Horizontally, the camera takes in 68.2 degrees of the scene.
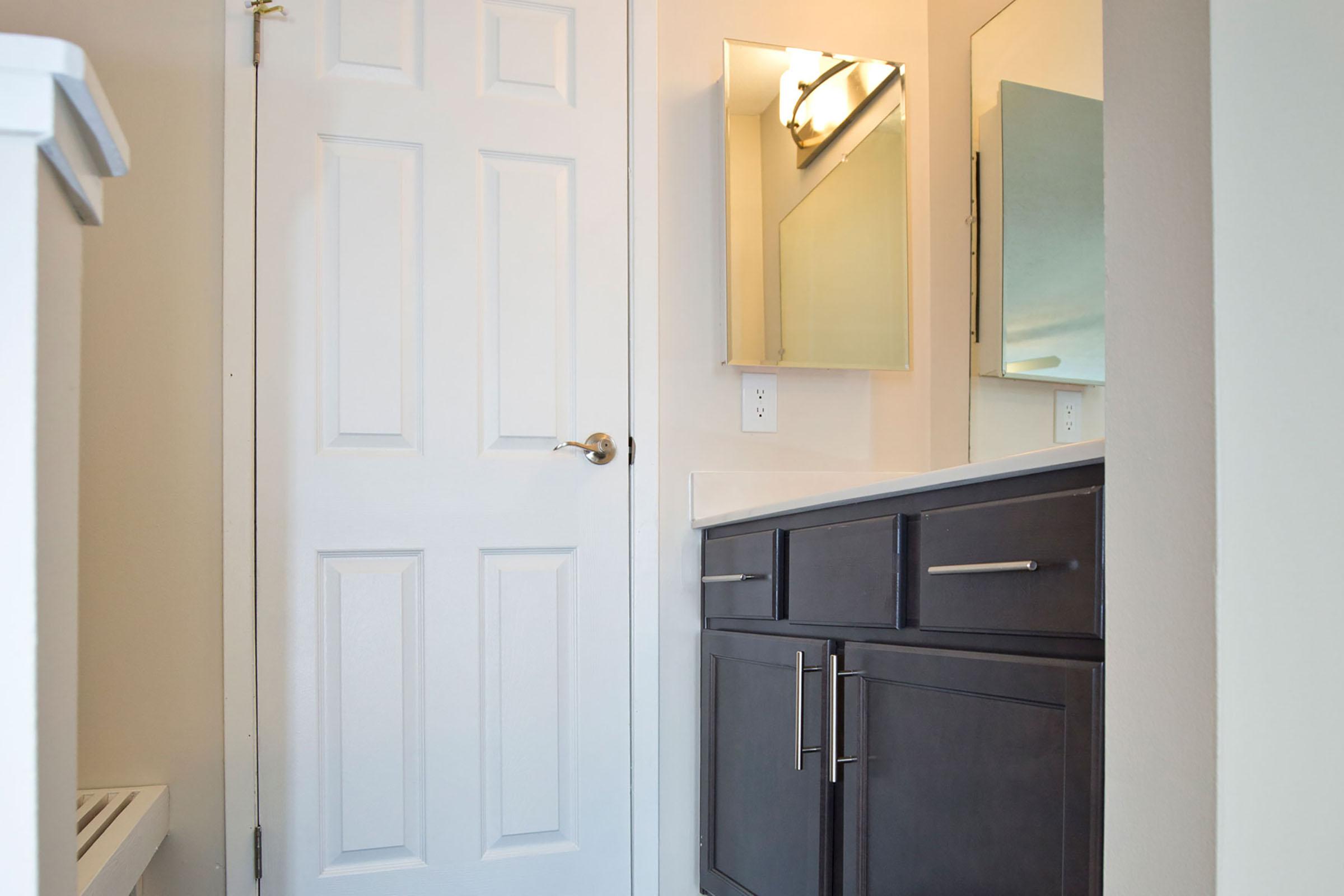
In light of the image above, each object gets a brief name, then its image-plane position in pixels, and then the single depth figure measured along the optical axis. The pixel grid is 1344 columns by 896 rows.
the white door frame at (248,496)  1.76
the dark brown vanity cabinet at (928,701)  0.96
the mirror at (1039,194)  1.64
